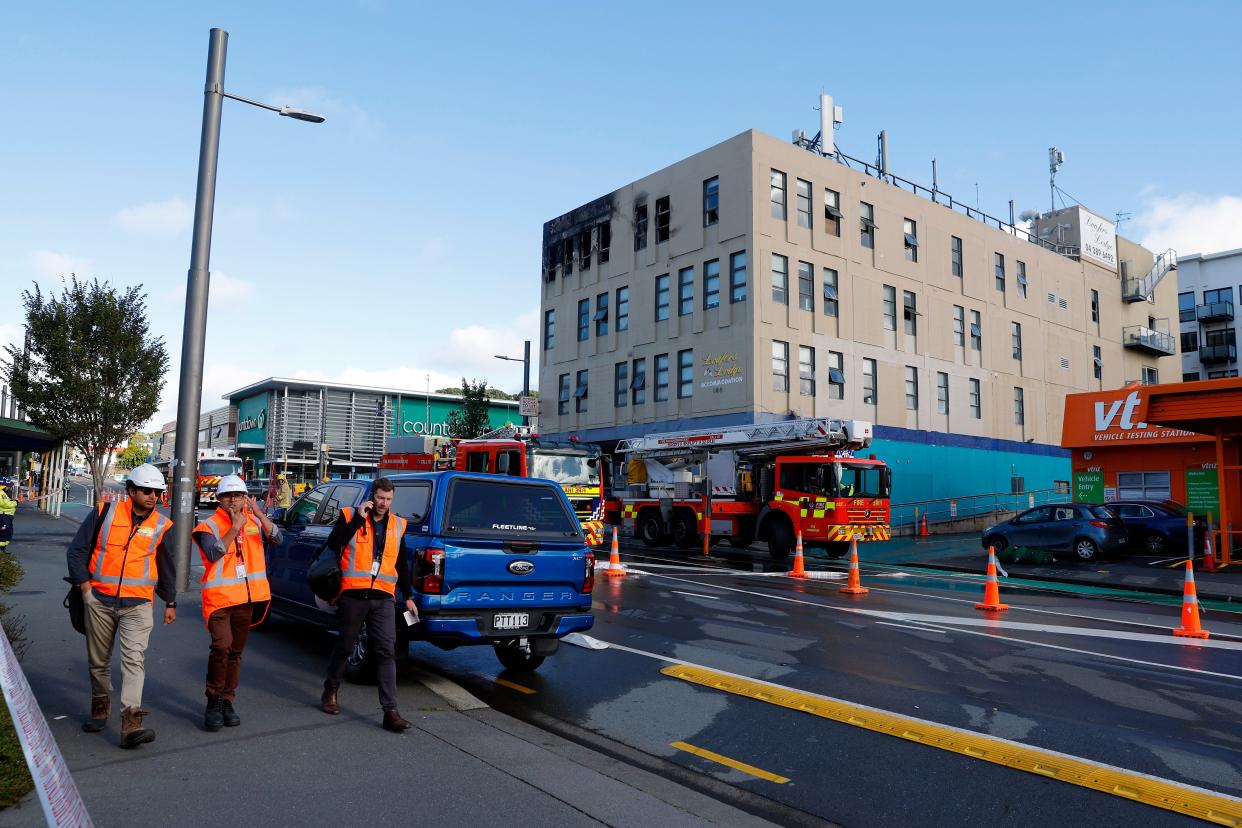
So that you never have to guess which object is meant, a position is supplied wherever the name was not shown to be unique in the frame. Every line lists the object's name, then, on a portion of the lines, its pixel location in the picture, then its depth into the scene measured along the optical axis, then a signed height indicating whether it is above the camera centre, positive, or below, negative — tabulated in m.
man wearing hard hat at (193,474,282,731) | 5.96 -0.63
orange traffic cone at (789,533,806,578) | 18.09 -1.37
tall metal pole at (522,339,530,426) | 32.56 +4.43
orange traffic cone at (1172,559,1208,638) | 11.13 -1.38
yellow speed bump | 5.12 -1.63
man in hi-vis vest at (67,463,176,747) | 5.76 -0.56
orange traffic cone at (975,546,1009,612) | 13.61 -1.41
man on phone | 6.36 -0.59
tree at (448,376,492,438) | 40.84 +3.68
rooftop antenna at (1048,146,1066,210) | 48.53 +18.09
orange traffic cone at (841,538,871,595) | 15.50 -1.41
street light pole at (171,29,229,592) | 11.48 +2.15
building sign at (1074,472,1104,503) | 27.91 +0.50
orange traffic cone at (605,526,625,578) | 17.30 -1.34
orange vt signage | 26.02 +2.34
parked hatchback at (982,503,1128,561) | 21.83 -0.68
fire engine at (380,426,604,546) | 21.50 +0.78
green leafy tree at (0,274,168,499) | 21.31 +2.87
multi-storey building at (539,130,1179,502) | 32.41 +7.29
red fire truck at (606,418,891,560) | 21.52 +0.27
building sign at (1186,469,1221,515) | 25.35 +0.33
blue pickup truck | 7.21 -0.57
